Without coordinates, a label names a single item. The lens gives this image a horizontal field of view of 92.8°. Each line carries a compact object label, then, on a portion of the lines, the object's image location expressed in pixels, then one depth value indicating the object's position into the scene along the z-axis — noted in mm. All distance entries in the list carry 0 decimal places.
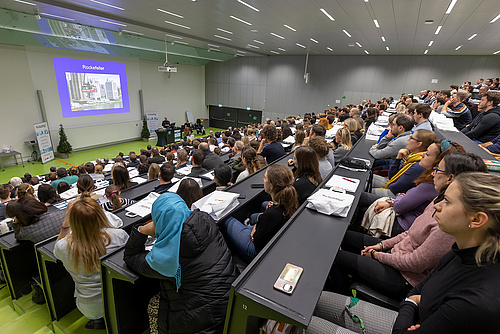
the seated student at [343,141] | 4055
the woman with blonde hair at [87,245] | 1798
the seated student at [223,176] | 3078
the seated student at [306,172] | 2447
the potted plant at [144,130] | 15219
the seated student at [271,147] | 4316
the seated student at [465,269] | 906
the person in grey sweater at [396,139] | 3156
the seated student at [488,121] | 3984
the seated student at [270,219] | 1890
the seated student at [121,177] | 3713
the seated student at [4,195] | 4398
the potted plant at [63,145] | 11312
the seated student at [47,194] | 3627
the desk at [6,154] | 9564
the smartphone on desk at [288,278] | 1189
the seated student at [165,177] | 3354
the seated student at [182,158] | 4926
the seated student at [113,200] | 2879
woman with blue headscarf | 1466
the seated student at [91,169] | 6506
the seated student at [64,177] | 5899
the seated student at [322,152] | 2951
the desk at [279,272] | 1122
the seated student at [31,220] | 2400
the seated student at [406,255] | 1446
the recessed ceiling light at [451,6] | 5048
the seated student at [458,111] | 5125
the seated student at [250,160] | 3389
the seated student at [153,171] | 4363
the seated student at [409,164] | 2314
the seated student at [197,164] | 4160
